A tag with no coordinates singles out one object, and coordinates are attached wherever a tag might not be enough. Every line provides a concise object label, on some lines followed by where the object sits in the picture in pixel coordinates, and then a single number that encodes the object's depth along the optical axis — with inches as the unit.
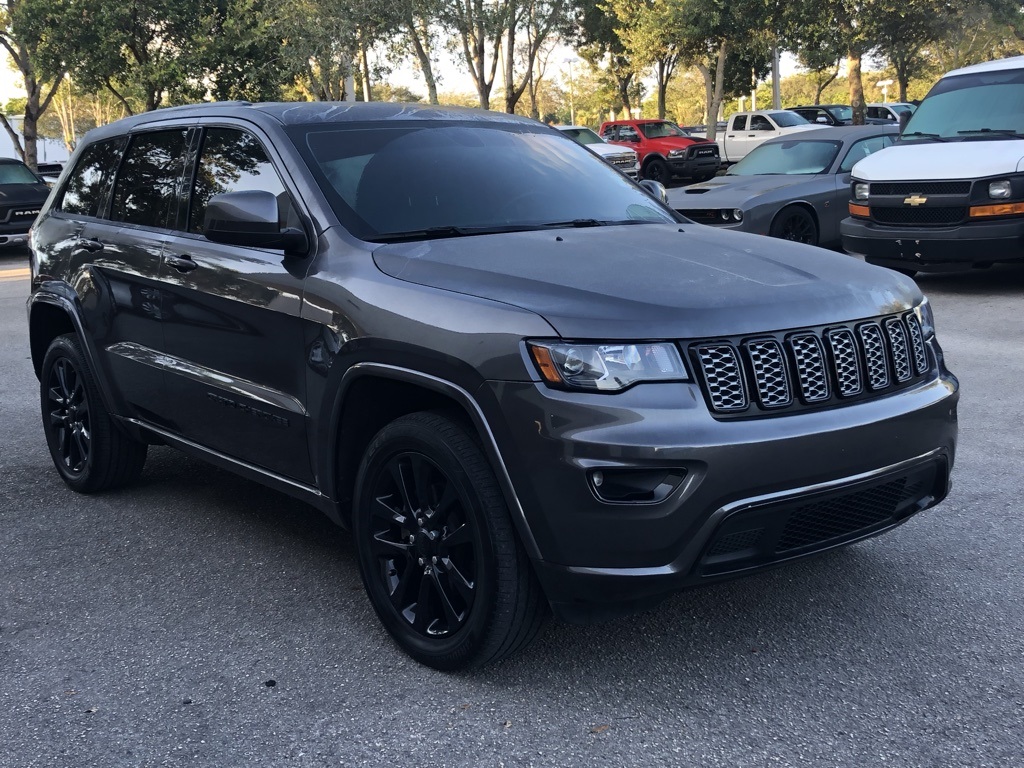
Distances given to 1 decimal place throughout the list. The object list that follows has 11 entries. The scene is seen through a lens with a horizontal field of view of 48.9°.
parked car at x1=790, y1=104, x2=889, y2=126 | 1213.7
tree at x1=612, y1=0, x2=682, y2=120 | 1433.3
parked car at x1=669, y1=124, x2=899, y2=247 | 476.1
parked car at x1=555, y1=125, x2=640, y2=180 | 998.4
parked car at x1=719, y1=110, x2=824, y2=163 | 1132.5
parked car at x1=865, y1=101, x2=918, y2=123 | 1292.3
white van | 385.4
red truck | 1140.5
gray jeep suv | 116.3
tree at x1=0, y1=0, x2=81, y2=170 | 1035.3
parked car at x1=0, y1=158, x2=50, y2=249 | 738.2
